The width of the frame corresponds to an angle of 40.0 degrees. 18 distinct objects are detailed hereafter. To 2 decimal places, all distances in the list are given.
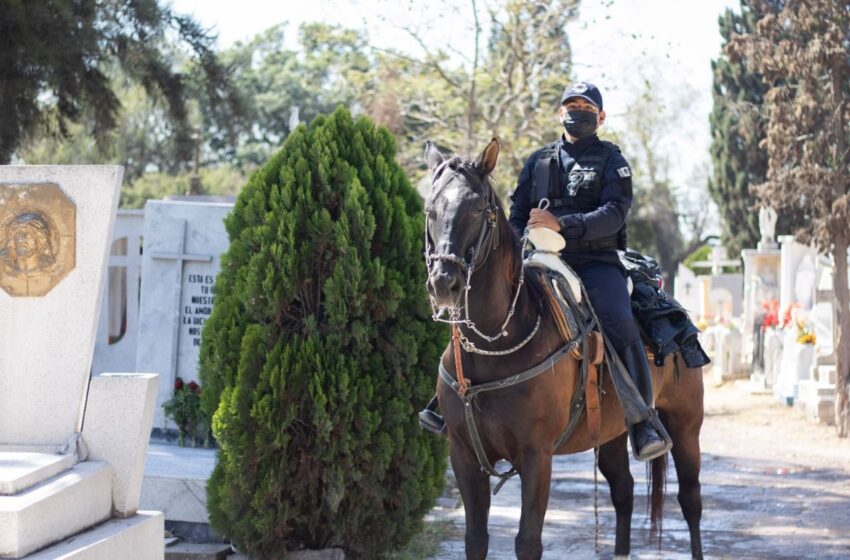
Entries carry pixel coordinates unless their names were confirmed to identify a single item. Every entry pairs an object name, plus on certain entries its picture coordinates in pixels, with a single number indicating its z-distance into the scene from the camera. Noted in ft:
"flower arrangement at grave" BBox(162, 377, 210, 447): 31.71
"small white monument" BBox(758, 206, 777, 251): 90.99
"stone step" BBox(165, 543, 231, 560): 25.09
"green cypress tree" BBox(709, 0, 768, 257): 139.64
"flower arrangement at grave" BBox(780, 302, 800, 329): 71.87
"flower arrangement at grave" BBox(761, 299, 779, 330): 76.71
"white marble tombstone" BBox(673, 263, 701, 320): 129.59
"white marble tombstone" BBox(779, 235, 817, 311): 77.41
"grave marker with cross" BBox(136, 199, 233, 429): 33.88
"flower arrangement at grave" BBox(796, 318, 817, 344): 61.34
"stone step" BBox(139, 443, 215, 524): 26.30
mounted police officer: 21.35
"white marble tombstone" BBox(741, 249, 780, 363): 85.46
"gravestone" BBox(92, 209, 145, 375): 41.52
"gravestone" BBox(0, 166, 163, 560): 21.18
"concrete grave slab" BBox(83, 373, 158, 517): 21.15
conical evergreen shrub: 23.45
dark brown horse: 18.03
